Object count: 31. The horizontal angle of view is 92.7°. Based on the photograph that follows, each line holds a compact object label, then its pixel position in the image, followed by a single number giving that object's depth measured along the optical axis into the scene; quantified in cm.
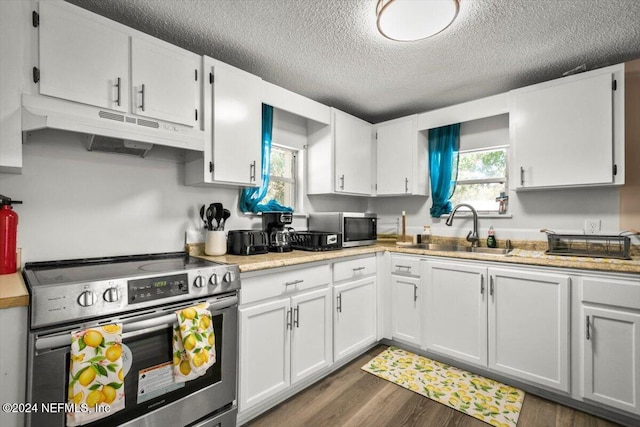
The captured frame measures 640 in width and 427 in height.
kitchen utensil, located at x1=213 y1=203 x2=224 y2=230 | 216
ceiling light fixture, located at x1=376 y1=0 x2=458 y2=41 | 140
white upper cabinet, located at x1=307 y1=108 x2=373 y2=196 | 294
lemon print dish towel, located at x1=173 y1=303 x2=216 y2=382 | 141
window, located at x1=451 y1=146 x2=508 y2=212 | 296
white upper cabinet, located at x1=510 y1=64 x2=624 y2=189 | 213
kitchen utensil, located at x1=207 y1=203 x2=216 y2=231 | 216
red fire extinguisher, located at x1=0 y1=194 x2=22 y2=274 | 143
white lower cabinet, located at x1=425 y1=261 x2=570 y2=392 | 199
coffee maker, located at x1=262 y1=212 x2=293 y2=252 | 236
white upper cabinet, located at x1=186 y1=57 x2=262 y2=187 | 201
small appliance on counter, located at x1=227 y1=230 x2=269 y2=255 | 214
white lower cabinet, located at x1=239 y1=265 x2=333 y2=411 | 179
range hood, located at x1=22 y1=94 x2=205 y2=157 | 138
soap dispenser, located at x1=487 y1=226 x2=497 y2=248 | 280
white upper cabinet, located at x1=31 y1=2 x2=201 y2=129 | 145
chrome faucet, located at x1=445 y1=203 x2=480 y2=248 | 286
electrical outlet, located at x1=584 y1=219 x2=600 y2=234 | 239
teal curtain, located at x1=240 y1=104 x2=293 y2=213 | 253
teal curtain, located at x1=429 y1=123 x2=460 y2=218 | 313
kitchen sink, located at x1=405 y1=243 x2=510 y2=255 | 272
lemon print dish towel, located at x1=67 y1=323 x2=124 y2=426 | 115
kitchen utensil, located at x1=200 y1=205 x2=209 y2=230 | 225
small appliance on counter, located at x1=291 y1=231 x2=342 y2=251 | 248
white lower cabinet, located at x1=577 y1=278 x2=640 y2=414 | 175
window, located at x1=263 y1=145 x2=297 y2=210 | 292
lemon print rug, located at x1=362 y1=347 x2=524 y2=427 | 191
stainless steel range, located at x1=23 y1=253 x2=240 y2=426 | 114
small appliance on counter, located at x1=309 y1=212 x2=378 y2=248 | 272
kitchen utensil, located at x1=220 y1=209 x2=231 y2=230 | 220
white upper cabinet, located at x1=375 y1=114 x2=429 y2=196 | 315
